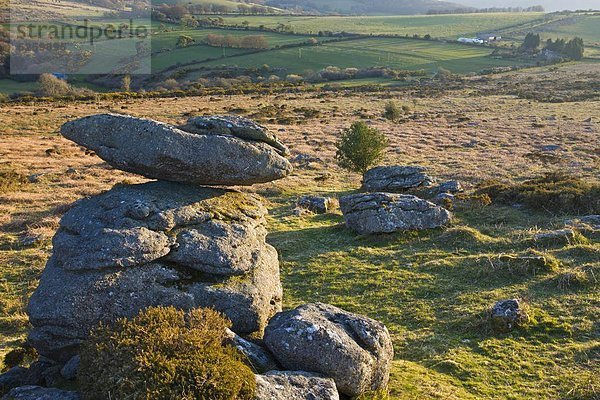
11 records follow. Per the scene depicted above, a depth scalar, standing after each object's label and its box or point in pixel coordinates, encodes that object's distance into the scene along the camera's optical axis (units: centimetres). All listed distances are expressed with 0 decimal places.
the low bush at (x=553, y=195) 2797
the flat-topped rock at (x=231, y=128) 1627
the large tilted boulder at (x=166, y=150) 1497
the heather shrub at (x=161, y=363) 902
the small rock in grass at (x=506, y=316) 1620
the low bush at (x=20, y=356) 1372
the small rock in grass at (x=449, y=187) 3216
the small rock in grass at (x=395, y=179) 3269
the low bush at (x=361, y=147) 3588
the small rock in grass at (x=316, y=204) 3181
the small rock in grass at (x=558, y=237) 2306
